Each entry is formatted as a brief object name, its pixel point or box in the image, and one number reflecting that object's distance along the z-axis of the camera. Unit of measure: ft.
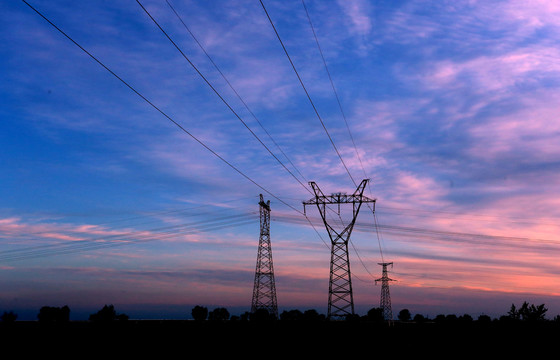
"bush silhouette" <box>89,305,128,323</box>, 358.58
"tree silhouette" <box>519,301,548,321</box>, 486.38
